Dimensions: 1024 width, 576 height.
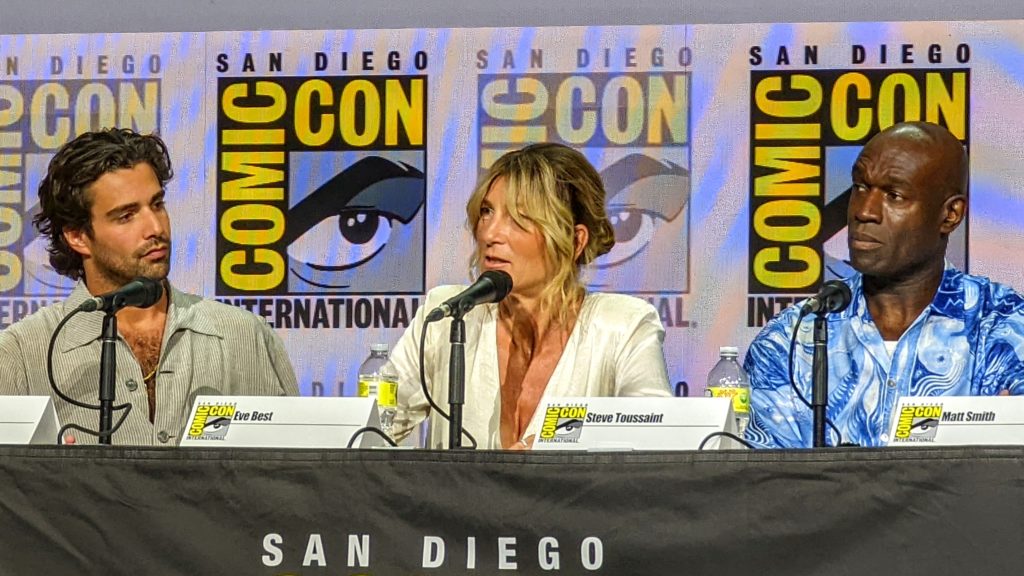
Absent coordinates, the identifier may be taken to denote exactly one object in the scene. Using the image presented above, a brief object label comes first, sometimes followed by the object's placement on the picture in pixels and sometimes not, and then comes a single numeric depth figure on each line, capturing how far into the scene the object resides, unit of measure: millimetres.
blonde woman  6605
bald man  6738
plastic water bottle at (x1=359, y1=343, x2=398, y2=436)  6184
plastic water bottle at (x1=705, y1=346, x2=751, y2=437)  6363
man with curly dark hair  6848
